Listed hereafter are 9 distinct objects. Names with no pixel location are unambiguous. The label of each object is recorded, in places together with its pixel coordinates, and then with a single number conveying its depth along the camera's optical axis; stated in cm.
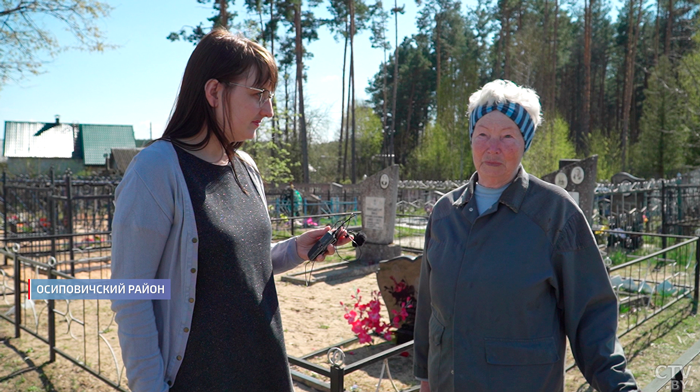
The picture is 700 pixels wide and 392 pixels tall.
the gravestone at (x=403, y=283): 496
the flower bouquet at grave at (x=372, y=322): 492
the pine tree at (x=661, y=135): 2614
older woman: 159
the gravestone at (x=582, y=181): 741
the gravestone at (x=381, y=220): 995
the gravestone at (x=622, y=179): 1454
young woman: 133
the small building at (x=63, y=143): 4162
